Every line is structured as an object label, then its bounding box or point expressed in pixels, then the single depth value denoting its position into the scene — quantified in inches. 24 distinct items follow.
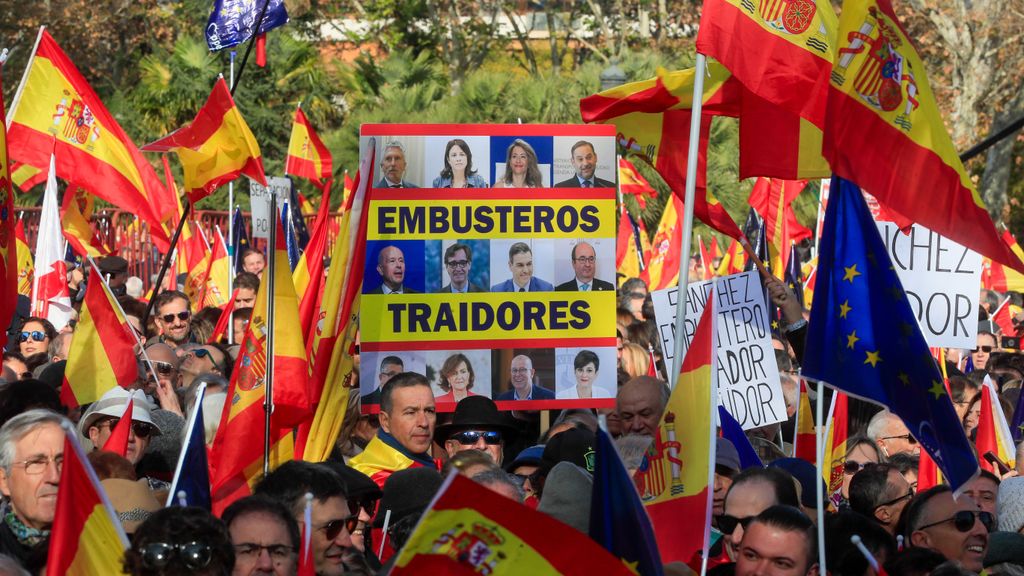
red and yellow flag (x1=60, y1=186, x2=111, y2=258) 1027.3
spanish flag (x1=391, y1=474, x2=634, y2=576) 263.7
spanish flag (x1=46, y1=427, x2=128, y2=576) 305.1
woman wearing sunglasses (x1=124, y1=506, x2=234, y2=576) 298.0
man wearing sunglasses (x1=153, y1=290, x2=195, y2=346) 768.9
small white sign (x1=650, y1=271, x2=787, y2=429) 632.4
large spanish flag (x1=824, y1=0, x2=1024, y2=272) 469.1
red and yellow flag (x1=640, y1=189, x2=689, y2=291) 1189.1
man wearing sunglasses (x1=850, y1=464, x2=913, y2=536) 479.8
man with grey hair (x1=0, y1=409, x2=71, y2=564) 369.1
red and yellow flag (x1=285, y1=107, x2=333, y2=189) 1451.8
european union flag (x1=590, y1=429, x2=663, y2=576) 308.3
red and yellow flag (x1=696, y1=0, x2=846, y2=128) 541.3
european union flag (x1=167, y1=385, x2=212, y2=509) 385.8
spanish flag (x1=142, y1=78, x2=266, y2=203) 842.2
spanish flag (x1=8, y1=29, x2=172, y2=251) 770.8
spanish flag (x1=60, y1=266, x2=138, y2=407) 589.0
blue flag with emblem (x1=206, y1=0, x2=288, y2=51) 1114.1
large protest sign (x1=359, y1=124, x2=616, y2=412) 593.0
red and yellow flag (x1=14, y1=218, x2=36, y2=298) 963.3
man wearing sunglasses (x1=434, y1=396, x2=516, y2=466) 527.2
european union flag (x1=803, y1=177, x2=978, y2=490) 436.8
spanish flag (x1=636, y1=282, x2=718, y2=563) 409.1
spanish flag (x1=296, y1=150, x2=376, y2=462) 545.6
